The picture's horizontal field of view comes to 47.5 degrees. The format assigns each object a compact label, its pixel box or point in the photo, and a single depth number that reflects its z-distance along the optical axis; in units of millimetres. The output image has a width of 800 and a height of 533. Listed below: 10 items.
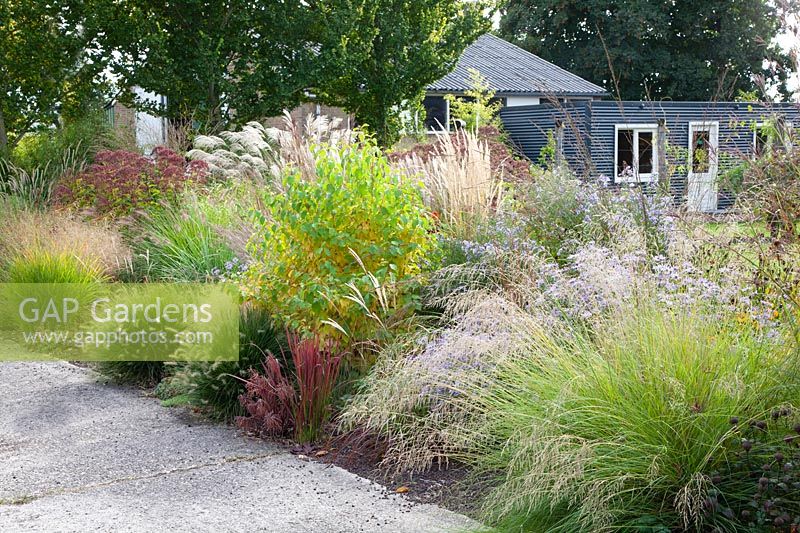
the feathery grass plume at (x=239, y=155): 10992
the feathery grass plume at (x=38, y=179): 11492
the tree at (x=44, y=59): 16516
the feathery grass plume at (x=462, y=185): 7359
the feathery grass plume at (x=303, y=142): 8664
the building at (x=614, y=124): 23594
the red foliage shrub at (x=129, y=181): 10273
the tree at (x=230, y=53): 17109
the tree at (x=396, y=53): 18969
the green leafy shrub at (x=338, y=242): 6000
